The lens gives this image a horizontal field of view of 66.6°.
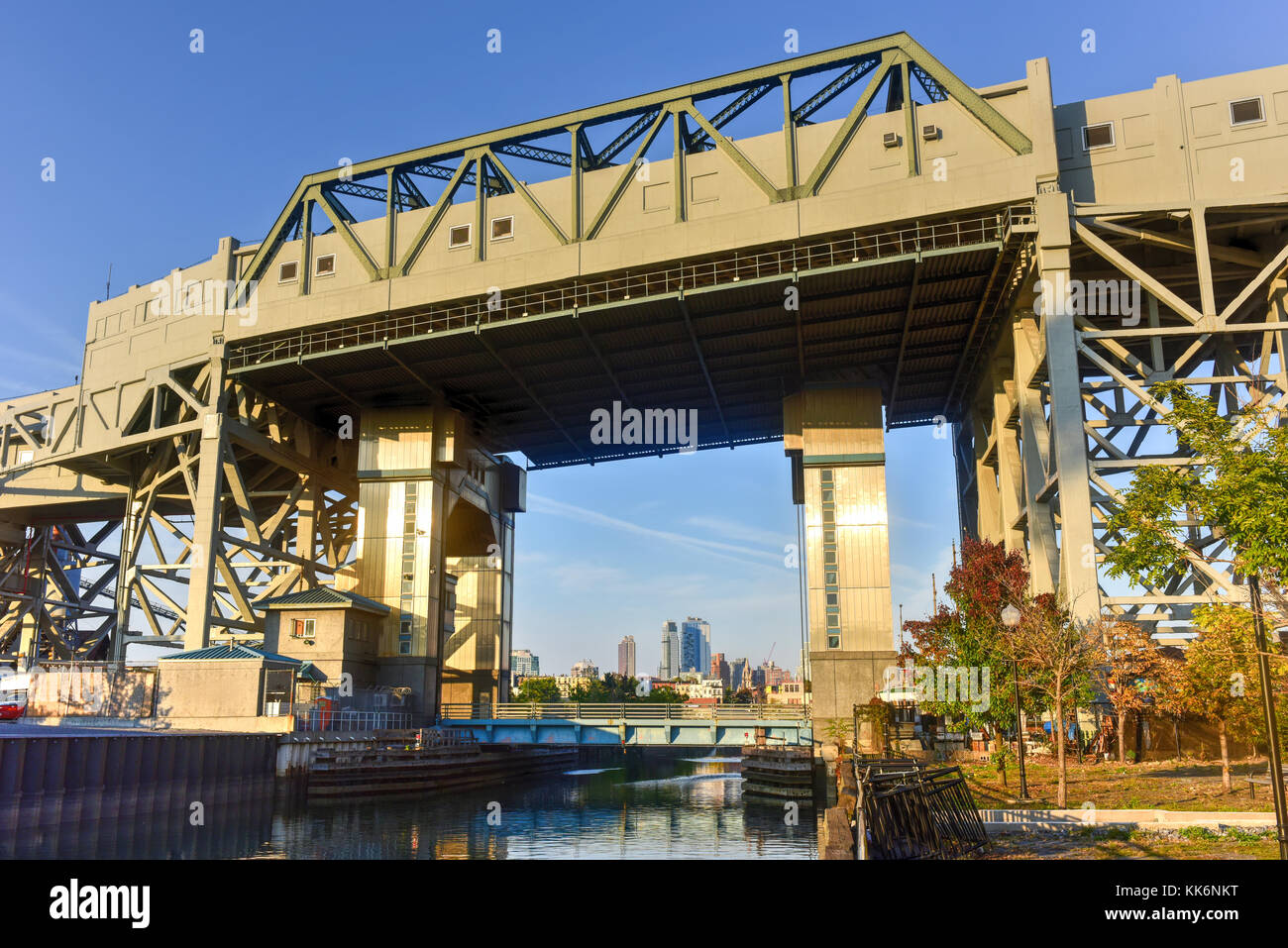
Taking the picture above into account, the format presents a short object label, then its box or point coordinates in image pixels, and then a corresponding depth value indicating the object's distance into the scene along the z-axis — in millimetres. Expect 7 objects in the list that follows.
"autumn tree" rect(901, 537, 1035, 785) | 30734
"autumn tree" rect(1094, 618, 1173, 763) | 28312
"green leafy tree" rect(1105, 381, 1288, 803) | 21188
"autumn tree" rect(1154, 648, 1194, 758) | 25828
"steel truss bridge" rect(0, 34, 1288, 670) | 39250
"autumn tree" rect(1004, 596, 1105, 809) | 27031
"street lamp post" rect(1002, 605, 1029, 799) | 23703
